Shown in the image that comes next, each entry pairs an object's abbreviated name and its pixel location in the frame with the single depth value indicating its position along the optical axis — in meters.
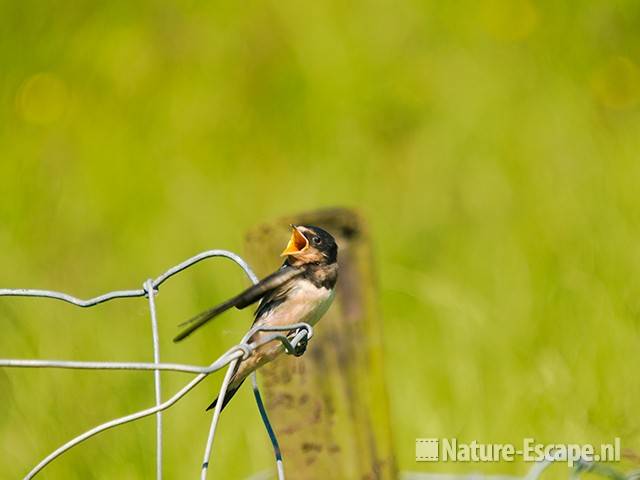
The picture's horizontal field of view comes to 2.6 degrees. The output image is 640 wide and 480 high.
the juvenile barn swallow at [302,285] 9.45
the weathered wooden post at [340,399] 9.45
